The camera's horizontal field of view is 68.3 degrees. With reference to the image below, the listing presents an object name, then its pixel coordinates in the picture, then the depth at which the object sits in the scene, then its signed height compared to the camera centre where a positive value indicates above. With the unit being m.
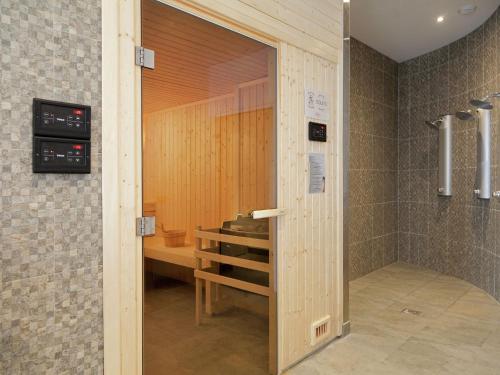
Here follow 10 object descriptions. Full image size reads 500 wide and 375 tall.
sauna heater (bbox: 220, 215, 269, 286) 2.07 -0.37
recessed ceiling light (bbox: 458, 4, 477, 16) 3.69 +1.80
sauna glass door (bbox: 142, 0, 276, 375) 1.68 -0.02
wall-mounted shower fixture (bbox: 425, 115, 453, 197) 4.51 +0.41
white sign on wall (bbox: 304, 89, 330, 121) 2.52 +0.57
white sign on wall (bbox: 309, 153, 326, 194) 2.57 +0.09
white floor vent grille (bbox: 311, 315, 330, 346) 2.60 -1.05
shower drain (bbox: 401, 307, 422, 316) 3.44 -1.19
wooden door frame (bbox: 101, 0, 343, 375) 1.48 +0.00
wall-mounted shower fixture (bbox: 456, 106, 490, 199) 3.77 +0.37
